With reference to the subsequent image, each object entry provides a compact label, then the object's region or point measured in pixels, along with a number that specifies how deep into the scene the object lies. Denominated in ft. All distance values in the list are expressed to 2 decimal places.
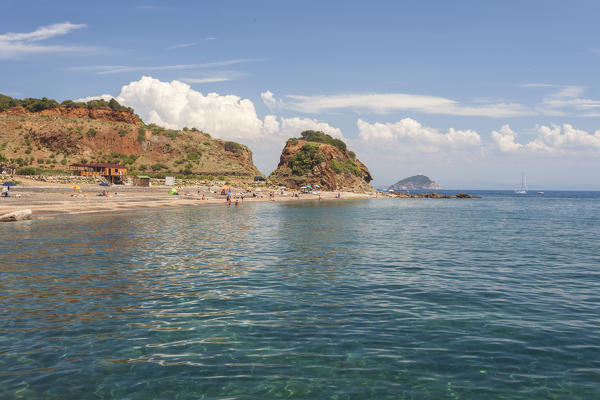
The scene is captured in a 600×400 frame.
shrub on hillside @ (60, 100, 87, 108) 486.79
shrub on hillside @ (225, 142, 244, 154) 518.37
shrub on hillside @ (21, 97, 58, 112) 473.26
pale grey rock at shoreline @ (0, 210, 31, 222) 126.62
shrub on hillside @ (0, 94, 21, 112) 464.24
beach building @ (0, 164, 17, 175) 306.39
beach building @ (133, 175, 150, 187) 313.32
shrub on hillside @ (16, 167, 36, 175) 317.22
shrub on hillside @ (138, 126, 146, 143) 463.01
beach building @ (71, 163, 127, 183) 324.23
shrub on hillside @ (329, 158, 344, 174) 499.92
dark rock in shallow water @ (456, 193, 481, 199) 524.03
